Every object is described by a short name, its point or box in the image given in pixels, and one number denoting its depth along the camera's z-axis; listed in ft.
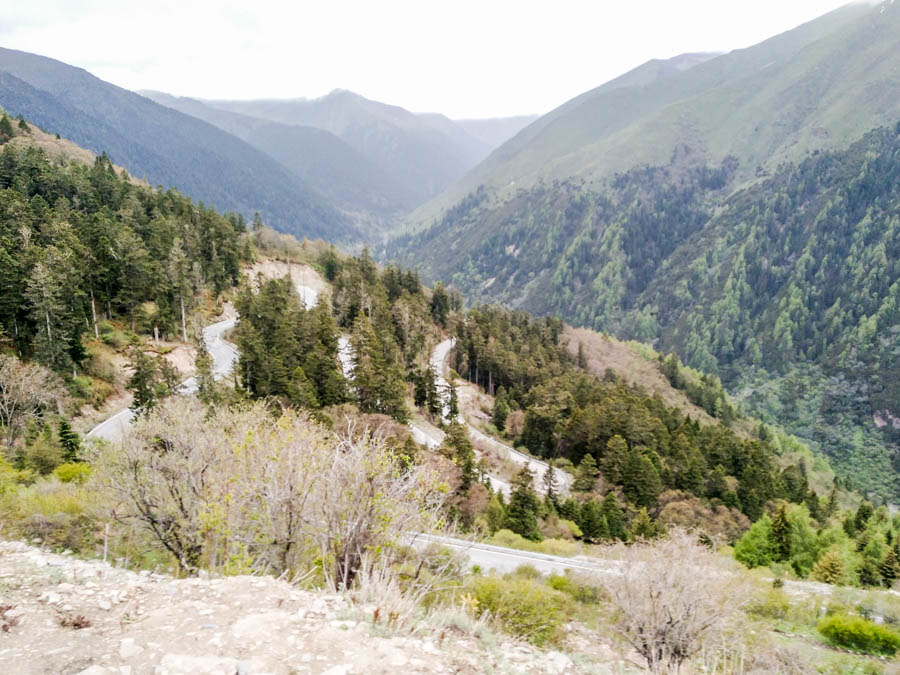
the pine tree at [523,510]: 136.46
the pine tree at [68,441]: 104.99
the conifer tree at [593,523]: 145.28
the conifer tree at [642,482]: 172.76
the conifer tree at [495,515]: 132.57
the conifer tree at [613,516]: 148.15
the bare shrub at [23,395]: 118.52
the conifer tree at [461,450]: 143.43
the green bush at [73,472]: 85.51
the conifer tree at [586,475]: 183.21
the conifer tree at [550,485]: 166.07
